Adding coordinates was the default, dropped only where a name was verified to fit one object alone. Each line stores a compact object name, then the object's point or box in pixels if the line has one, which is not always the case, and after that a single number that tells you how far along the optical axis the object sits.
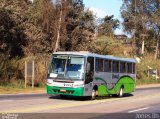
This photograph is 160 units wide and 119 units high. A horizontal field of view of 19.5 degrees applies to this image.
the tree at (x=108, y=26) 76.74
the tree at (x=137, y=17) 78.94
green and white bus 25.38
